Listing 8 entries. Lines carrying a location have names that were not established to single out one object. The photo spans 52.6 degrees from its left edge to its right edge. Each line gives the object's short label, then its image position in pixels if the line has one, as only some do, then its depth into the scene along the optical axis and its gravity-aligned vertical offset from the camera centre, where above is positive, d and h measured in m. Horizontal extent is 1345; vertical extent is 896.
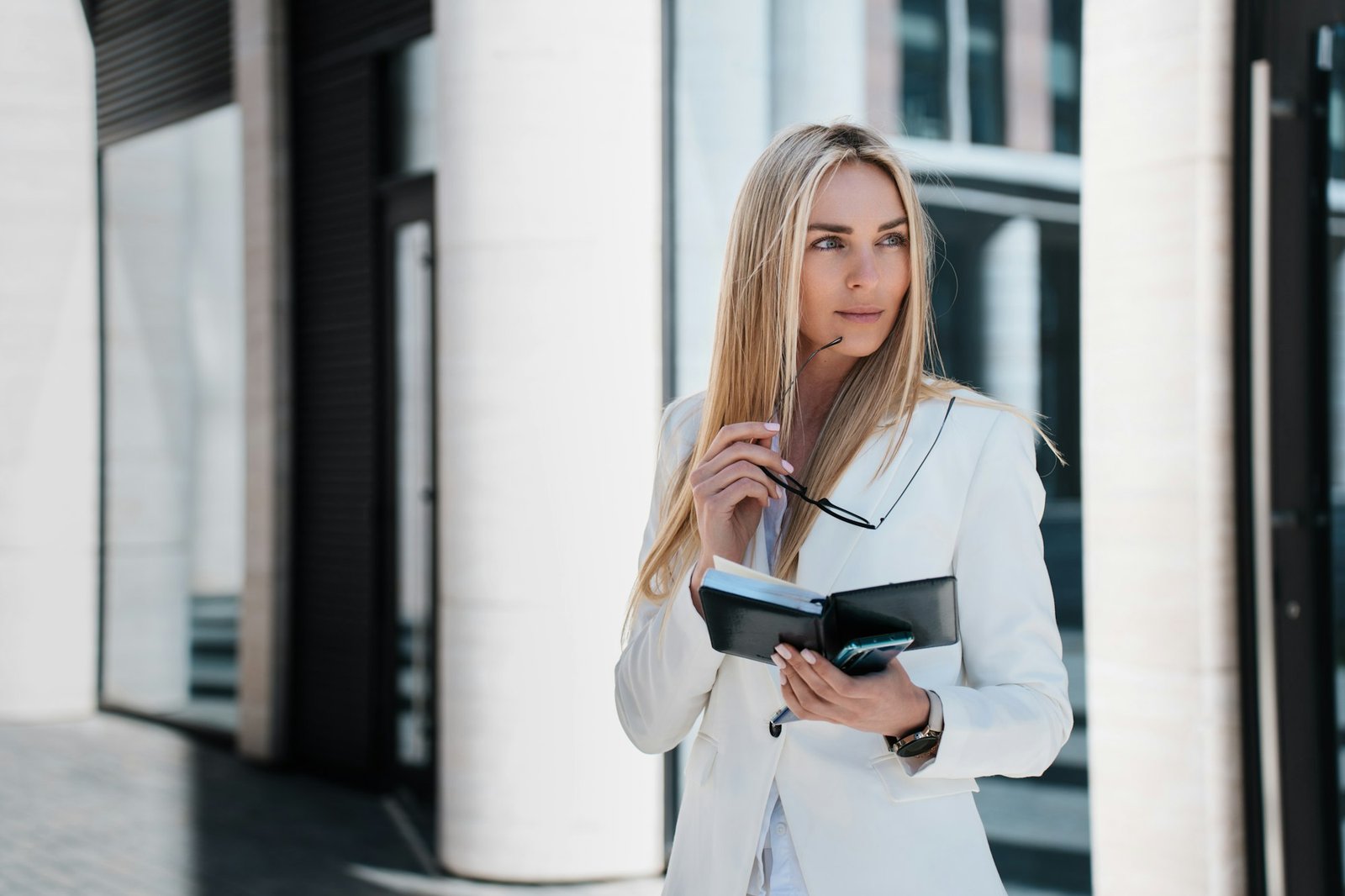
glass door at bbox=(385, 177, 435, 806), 6.84 -0.12
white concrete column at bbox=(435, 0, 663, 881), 5.24 +0.21
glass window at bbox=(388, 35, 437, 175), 6.92 +1.78
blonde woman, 1.71 -0.14
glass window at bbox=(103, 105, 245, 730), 9.26 +0.14
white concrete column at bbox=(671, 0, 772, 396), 5.52 +1.27
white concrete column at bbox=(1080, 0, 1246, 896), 3.62 -0.01
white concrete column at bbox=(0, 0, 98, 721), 9.17 +0.47
